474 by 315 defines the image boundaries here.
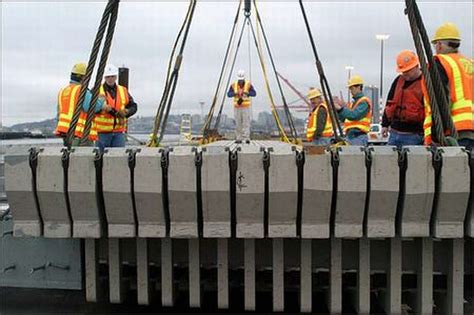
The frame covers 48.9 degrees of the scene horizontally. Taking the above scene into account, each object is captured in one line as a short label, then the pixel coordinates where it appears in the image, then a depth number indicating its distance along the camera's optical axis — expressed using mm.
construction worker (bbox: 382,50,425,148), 5184
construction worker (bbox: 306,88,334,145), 9484
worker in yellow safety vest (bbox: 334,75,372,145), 8414
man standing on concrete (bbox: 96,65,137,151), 6755
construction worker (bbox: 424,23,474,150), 4176
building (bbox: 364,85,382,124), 34156
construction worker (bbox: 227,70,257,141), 13219
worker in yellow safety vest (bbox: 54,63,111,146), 6105
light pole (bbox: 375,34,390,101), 30922
